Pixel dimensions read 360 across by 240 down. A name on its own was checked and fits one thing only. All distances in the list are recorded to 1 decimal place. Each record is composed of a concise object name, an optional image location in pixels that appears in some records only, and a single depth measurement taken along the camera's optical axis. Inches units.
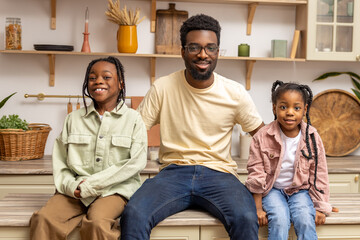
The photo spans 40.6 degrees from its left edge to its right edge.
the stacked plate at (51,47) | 120.9
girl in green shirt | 70.2
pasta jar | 121.9
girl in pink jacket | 74.5
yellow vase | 121.7
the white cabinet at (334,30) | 124.7
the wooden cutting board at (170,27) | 127.7
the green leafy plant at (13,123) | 117.5
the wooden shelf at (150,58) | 120.9
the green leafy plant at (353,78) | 135.3
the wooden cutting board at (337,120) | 135.6
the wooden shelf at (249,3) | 125.0
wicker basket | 116.3
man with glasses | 75.2
